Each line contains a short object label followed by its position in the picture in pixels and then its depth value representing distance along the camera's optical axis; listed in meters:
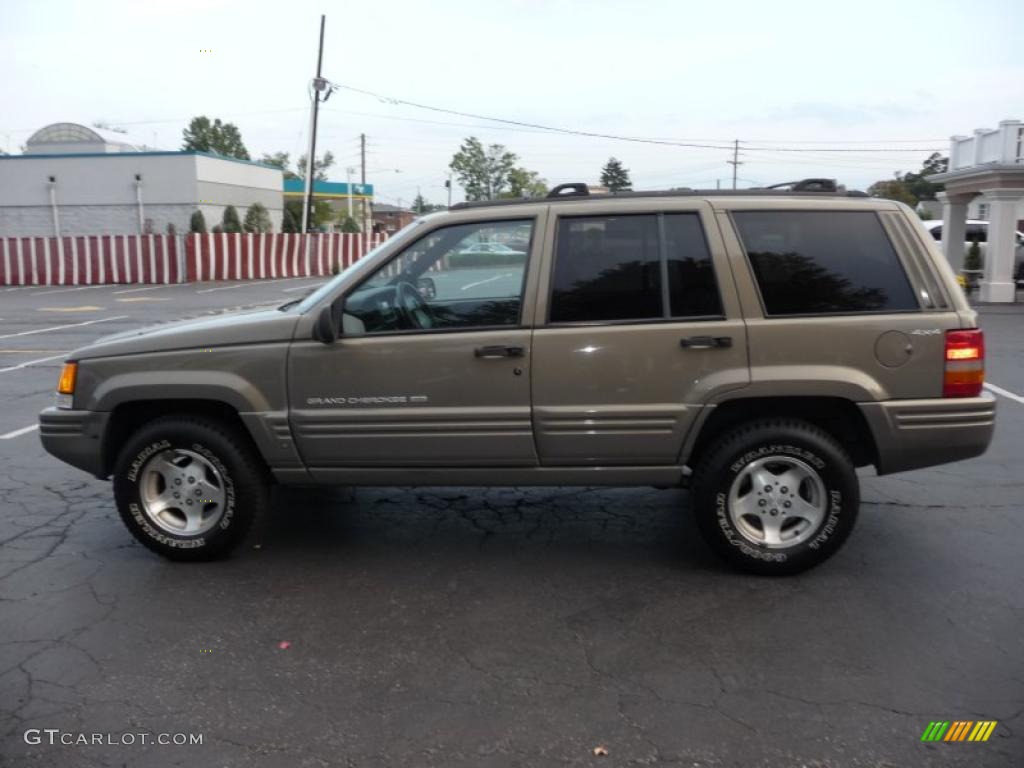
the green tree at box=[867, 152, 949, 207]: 69.69
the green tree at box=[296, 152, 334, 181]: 97.00
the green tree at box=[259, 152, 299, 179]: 103.31
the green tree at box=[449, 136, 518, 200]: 62.41
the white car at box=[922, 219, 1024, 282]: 29.06
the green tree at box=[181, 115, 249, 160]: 96.69
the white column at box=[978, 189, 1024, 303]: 20.16
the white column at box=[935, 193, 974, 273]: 22.89
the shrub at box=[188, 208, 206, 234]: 36.16
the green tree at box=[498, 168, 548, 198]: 59.34
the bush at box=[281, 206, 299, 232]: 51.51
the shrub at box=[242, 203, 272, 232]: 42.41
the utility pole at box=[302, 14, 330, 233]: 36.03
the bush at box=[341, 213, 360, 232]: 60.56
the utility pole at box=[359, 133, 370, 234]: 78.03
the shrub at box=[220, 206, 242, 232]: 39.06
